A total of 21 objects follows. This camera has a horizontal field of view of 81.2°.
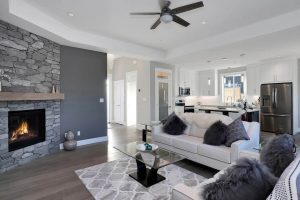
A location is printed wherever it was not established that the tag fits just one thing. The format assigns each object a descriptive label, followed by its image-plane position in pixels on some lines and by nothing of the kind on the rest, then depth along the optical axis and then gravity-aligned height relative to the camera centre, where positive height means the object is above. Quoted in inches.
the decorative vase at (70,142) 172.6 -42.2
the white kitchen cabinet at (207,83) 334.1 +30.4
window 307.4 +19.4
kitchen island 226.8 -19.6
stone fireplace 129.8 +1.6
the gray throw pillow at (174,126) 160.2 -25.5
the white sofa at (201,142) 113.3 -33.7
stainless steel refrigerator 229.5 -13.6
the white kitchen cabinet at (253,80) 267.9 +28.0
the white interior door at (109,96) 350.6 +6.3
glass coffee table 102.6 -36.7
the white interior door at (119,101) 326.6 -4.7
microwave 317.4 +13.5
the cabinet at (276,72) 231.6 +35.2
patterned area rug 96.3 -52.2
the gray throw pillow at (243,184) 44.1 -22.6
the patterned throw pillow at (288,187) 35.4 -18.9
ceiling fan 107.0 +55.0
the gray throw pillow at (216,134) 124.3 -26.3
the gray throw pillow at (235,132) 117.2 -23.9
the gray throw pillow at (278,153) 65.1 -22.1
